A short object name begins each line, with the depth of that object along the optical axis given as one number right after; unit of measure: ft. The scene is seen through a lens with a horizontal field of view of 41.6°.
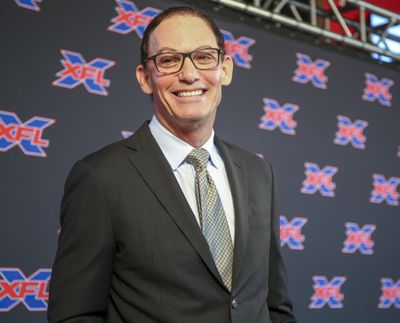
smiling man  3.80
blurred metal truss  12.05
